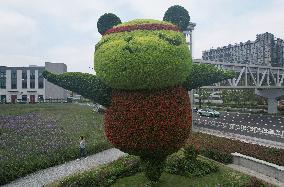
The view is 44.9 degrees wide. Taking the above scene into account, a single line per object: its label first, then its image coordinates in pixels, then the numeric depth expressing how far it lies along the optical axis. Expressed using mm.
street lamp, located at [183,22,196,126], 30550
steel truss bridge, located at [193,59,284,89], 35116
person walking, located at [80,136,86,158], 19986
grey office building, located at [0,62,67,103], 81938
